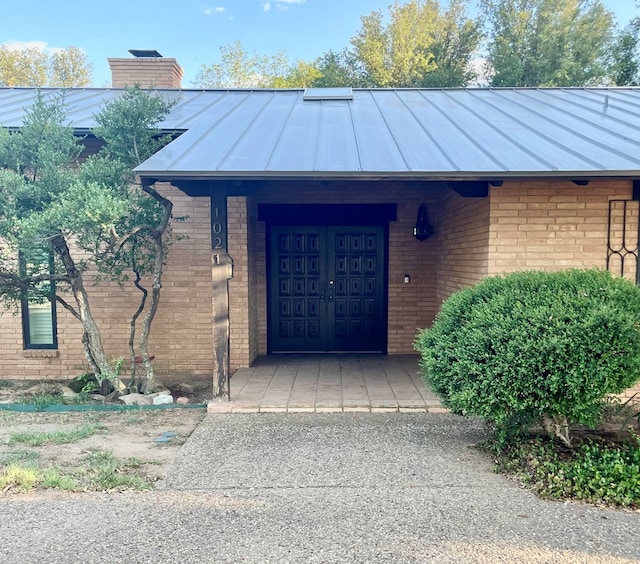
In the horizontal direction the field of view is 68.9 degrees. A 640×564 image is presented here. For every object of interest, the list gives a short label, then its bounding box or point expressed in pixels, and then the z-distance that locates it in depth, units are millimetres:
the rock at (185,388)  6441
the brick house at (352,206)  5293
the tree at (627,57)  22547
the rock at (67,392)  6172
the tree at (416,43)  25213
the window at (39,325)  7184
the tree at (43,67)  25312
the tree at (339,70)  24578
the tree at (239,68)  29016
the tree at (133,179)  5480
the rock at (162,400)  5812
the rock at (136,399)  5830
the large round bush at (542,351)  3689
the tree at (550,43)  23234
